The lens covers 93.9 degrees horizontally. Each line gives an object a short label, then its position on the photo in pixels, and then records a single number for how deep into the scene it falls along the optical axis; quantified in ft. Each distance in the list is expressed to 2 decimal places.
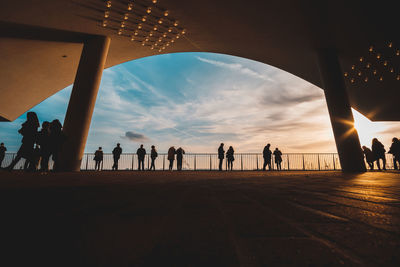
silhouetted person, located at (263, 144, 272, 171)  40.22
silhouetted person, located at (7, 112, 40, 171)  18.88
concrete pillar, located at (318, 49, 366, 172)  31.08
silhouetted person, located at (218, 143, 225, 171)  41.86
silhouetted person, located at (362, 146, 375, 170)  40.68
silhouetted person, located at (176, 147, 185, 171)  45.14
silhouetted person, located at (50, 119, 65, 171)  20.89
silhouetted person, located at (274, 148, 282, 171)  47.33
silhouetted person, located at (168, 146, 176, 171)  42.04
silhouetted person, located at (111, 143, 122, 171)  40.81
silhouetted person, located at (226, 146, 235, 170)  45.62
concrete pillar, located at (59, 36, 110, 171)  28.94
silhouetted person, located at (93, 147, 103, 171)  44.75
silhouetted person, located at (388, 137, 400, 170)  34.09
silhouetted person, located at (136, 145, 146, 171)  41.63
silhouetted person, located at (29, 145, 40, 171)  22.04
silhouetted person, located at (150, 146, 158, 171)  43.42
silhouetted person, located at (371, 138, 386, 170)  35.01
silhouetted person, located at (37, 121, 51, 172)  20.80
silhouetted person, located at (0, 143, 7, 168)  38.95
